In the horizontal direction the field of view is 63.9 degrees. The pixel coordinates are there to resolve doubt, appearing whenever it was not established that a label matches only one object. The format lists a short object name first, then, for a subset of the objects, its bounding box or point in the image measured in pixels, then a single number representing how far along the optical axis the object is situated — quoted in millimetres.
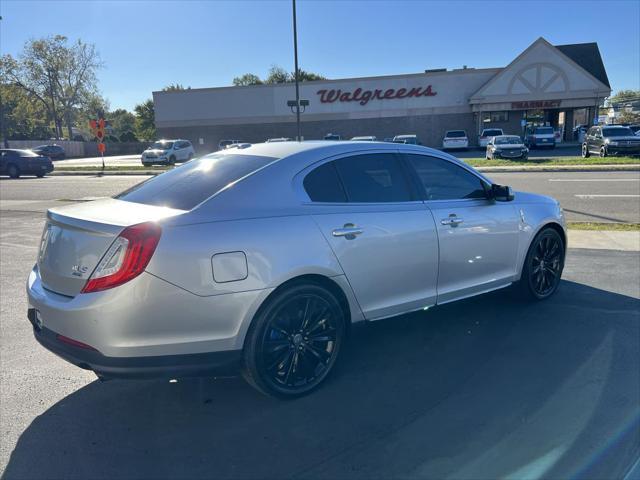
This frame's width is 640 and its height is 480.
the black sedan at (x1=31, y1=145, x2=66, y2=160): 53581
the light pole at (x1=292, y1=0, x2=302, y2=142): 26516
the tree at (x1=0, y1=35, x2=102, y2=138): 71625
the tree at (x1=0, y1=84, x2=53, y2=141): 71625
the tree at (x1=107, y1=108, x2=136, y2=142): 117375
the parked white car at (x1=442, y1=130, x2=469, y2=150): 39000
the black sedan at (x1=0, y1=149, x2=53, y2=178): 28094
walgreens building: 41031
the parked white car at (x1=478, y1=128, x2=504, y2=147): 39156
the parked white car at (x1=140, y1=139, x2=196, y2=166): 33750
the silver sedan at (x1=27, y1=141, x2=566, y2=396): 2926
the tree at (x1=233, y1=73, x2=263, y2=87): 98812
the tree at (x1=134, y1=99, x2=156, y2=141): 92000
